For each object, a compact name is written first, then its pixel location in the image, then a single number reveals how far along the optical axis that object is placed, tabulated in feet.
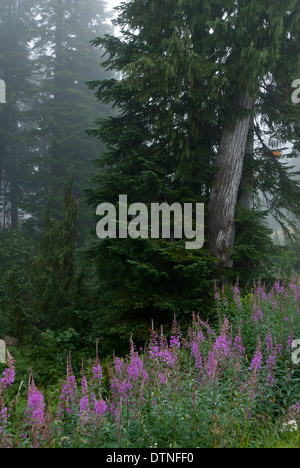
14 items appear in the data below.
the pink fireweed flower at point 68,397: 8.25
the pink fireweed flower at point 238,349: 10.41
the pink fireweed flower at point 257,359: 8.85
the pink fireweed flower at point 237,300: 14.29
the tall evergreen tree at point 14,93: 64.23
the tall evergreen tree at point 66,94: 58.34
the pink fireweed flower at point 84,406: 7.23
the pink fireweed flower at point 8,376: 7.18
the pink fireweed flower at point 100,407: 7.32
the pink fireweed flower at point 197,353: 10.23
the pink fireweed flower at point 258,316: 12.88
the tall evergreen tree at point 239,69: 18.10
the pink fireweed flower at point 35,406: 7.05
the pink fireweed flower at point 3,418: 6.83
